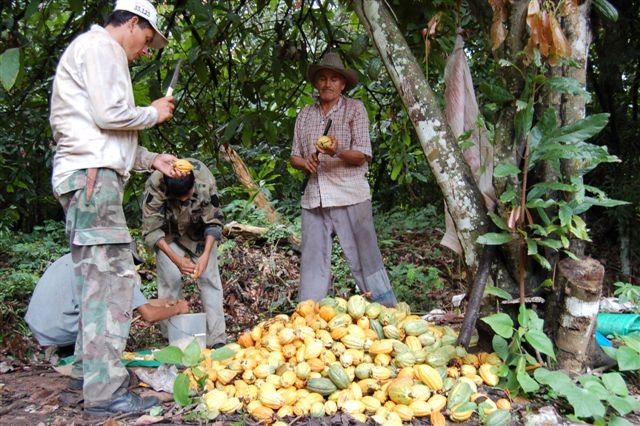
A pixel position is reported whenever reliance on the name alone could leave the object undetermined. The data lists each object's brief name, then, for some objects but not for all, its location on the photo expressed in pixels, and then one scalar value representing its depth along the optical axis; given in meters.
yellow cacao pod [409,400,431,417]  2.35
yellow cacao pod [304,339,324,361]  2.63
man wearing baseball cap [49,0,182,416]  2.51
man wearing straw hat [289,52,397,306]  3.93
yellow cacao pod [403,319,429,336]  2.79
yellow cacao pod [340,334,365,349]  2.66
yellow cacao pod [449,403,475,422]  2.35
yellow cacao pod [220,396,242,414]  2.44
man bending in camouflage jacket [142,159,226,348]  3.78
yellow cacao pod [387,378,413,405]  2.39
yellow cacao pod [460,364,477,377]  2.61
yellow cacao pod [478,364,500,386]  2.57
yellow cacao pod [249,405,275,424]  2.36
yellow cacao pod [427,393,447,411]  2.38
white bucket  3.10
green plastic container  3.19
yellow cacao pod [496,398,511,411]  2.42
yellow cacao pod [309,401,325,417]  2.37
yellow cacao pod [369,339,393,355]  2.65
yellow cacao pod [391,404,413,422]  2.32
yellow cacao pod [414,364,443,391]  2.49
